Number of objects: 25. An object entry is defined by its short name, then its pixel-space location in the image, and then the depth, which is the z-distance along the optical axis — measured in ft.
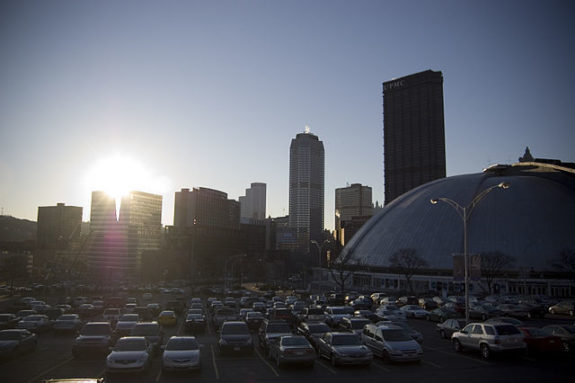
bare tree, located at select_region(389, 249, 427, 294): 287.69
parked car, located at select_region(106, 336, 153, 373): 62.85
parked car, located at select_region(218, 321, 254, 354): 79.46
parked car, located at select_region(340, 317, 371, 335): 97.76
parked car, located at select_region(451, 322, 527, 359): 72.18
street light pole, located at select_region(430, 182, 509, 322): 99.39
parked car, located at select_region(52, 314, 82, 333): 111.96
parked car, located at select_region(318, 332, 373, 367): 68.90
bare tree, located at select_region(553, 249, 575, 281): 234.13
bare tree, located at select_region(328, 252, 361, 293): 332.80
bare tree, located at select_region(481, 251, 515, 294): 248.73
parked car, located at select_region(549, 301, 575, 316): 153.85
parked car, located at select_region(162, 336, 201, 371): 64.08
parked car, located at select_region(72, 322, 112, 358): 77.30
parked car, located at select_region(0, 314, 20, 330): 106.81
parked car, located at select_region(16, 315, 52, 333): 112.06
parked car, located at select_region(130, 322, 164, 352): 82.24
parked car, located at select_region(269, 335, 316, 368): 68.80
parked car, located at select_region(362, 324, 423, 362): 71.41
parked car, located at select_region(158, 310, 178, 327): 128.16
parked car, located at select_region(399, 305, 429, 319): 147.74
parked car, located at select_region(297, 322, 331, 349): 85.74
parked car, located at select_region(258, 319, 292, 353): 80.93
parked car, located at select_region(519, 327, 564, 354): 76.44
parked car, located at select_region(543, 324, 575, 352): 78.79
